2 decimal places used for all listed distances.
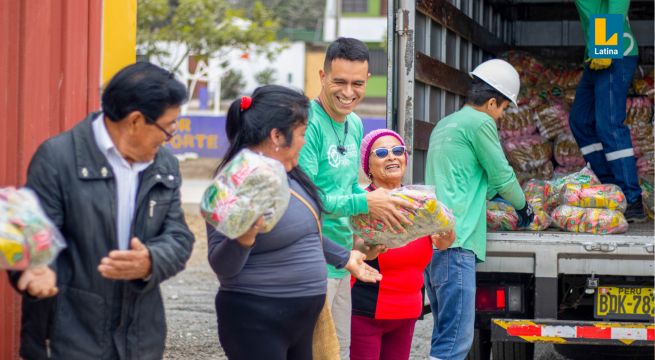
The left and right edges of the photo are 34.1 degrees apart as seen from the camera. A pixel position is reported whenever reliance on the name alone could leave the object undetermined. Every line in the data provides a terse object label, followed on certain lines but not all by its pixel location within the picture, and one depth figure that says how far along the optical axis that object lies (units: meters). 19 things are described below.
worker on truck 6.54
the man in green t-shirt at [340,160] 4.12
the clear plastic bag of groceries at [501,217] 5.58
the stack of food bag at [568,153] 7.41
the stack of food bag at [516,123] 7.46
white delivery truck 5.28
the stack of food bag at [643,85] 7.50
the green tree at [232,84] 39.62
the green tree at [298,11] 44.31
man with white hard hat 5.06
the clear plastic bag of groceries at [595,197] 5.73
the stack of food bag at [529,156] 7.32
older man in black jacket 2.97
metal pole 43.28
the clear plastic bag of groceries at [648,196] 6.86
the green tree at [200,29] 24.08
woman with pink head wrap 4.51
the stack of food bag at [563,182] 5.93
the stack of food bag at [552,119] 7.57
